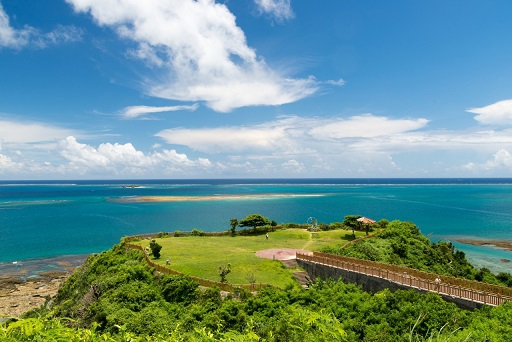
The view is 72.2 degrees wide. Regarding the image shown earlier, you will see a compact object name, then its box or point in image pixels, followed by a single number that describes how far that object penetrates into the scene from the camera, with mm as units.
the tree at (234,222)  46881
